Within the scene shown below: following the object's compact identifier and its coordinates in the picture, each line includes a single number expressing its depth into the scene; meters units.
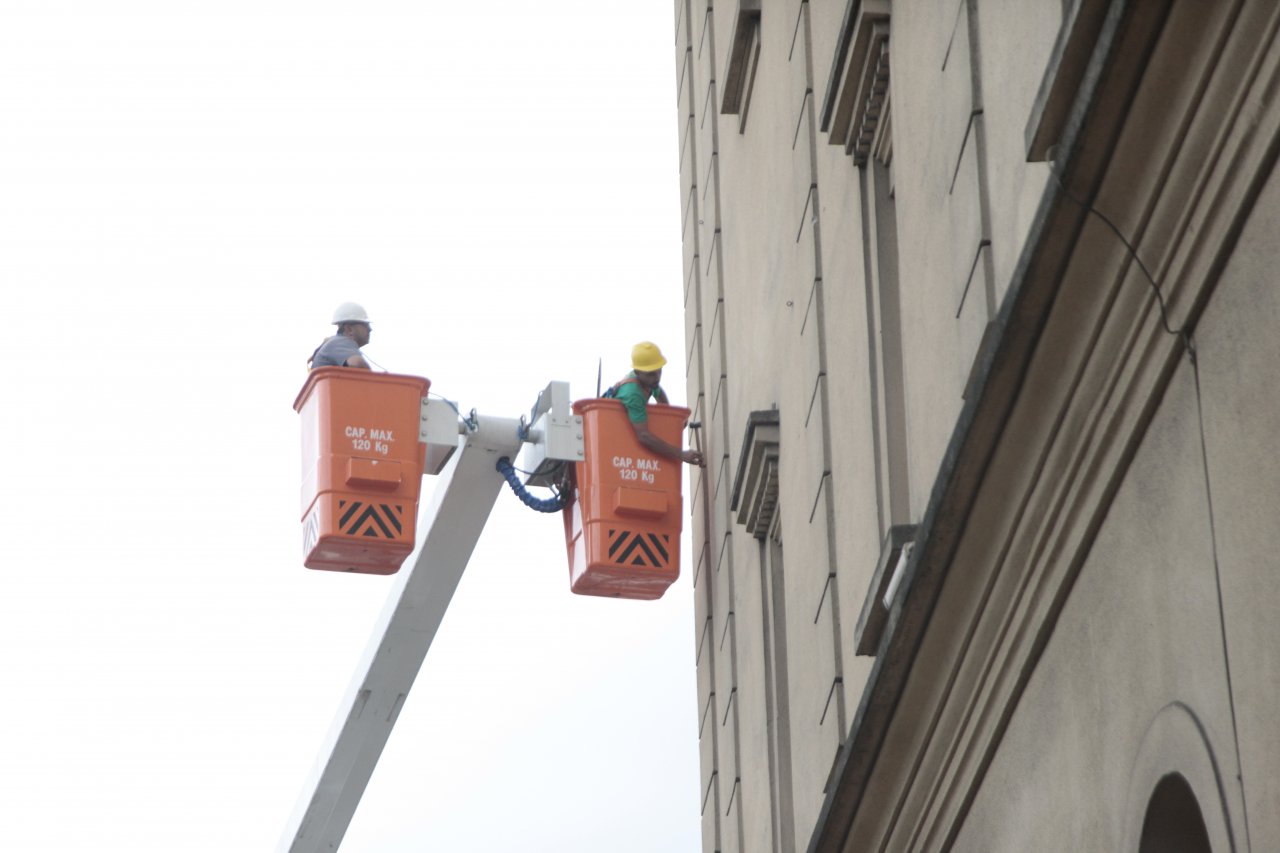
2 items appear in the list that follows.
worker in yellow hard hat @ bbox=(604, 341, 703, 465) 17.72
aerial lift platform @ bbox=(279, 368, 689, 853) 17.03
